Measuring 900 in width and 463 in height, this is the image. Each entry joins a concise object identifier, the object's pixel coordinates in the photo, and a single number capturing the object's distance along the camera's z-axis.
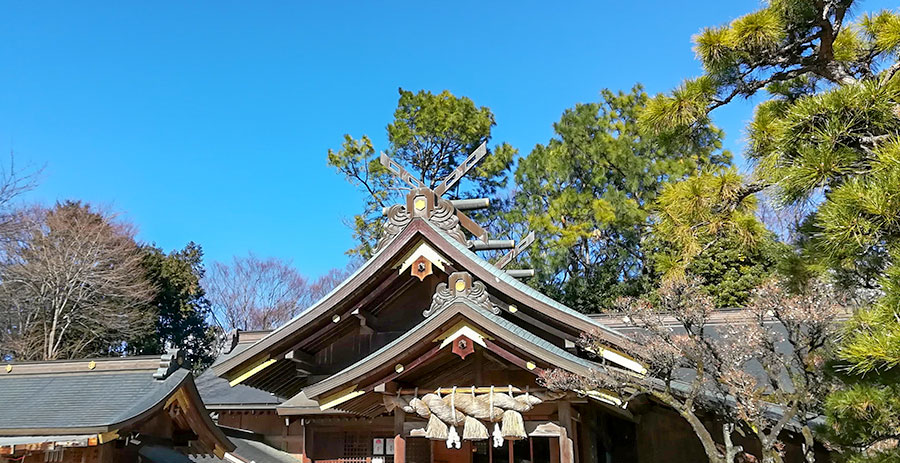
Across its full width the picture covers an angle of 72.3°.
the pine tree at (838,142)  5.18
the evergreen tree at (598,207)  25.41
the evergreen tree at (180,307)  31.73
